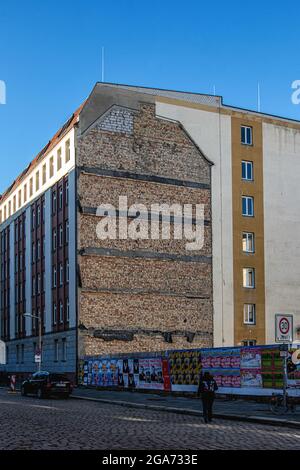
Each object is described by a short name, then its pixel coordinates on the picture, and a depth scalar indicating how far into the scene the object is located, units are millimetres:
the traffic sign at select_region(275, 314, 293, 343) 23156
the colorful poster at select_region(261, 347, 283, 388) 30594
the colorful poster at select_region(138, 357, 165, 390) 40312
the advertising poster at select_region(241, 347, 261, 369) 32344
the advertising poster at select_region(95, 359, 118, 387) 45656
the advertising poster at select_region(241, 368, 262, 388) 32000
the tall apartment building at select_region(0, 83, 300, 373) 53500
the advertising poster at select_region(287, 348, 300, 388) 29180
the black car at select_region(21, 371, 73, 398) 38375
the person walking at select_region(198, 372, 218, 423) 22953
